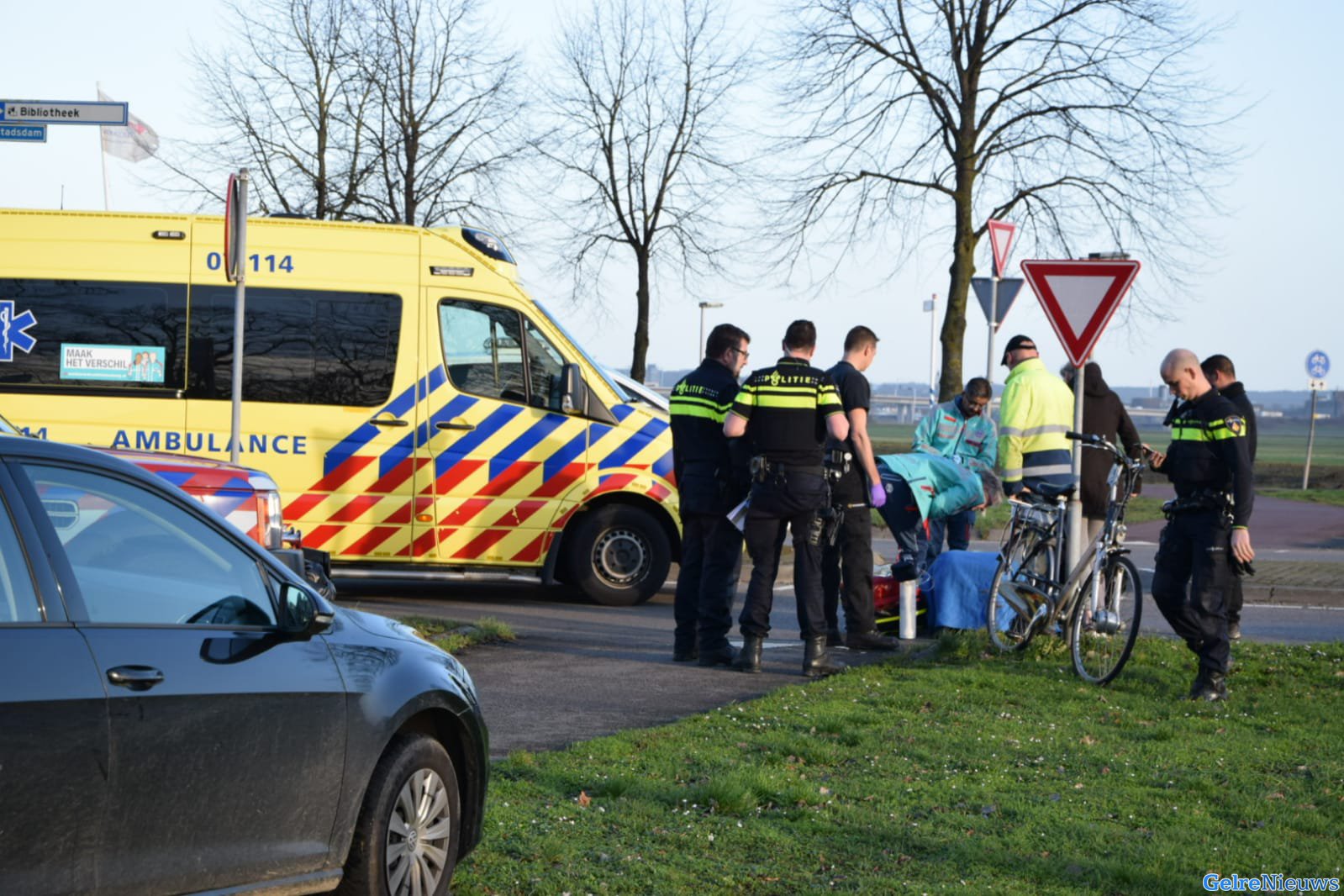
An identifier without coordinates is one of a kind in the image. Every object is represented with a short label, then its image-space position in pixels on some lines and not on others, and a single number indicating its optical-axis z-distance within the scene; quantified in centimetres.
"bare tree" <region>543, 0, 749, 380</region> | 2623
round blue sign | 3561
